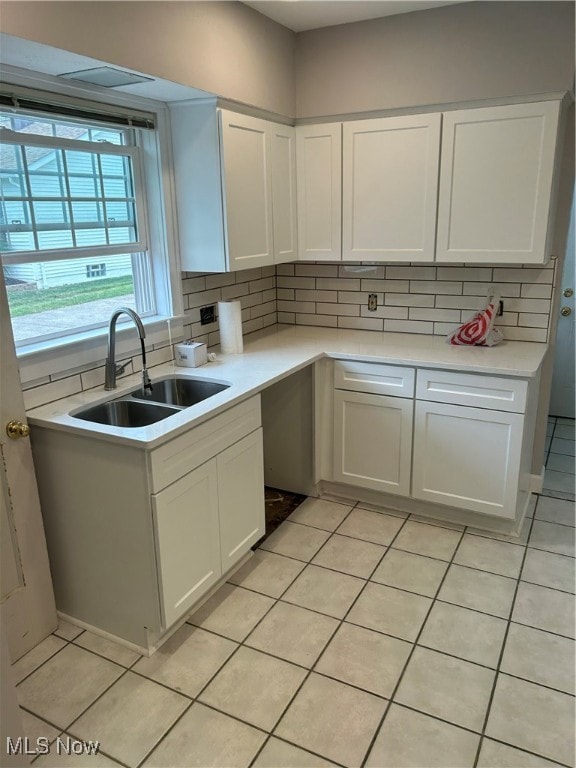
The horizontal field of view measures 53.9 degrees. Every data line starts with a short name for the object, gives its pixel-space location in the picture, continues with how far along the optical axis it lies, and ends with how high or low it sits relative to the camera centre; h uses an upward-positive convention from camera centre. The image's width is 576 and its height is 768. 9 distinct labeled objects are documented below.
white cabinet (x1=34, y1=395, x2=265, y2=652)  2.01 -1.06
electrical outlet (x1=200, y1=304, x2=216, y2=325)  3.09 -0.45
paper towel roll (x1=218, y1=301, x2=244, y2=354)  3.00 -0.49
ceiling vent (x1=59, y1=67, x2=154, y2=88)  2.07 +0.57
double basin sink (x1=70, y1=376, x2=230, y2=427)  2.30 -0.71
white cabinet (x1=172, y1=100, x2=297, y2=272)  2.63 +0.21
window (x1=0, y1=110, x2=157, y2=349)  2.14 +0.03
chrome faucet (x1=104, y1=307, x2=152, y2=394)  2.26 -0.52
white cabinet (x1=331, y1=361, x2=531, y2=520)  2.70 -1.03
